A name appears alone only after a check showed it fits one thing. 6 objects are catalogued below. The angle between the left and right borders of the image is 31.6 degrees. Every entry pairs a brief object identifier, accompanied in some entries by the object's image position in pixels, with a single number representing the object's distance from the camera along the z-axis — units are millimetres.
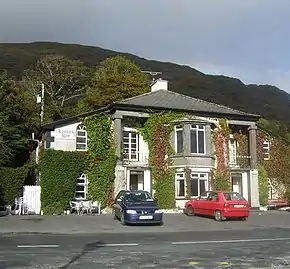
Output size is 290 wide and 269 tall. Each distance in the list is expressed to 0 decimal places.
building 35375
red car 27406
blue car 24344
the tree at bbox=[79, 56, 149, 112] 56812
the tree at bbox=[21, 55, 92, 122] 61094
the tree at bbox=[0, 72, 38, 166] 41572
